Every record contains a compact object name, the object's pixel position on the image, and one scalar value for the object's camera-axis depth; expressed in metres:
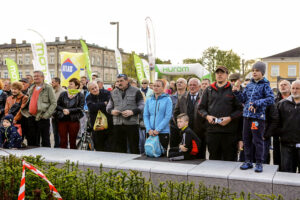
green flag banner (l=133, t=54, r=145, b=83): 17.25
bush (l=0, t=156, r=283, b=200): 3.19
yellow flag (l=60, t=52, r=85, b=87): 13.43
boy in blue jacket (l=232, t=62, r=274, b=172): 4.84
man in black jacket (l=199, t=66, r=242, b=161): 5.53
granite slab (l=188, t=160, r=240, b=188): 4.57
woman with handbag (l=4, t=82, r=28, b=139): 7.77
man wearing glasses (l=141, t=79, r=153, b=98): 12.00
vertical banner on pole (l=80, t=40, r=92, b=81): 16.42
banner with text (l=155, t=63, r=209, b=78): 25.06
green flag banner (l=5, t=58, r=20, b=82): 16.80
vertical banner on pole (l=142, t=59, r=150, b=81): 19.27
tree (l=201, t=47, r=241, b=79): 58.59
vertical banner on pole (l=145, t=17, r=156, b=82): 13.30
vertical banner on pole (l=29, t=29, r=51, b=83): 13.10
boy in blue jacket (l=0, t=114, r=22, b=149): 7.01
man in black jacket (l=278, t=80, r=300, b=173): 5.32
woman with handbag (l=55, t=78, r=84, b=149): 7.71
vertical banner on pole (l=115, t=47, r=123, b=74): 18.37
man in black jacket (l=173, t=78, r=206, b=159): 6.38
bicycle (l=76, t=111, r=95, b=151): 7.77
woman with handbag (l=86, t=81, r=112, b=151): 7.53
